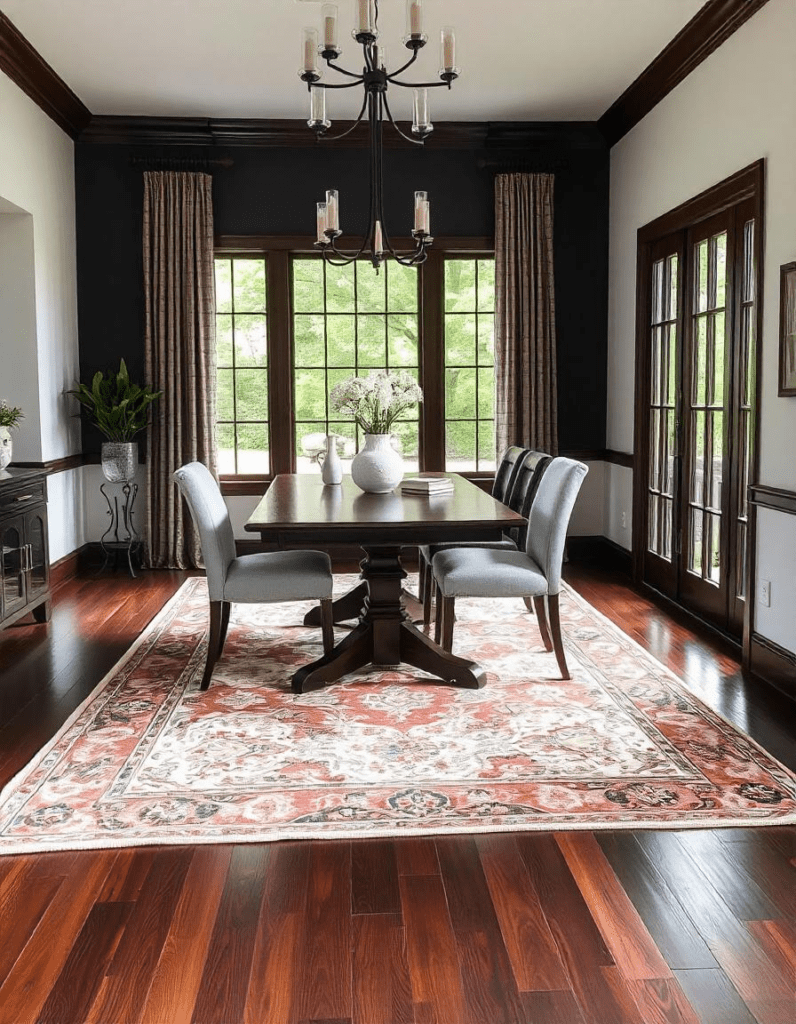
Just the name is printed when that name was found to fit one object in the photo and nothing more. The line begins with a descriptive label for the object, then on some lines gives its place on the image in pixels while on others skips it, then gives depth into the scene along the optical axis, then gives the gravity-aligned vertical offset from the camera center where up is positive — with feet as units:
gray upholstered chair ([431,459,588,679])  13.76 -2.05
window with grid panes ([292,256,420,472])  23.89 +2.19
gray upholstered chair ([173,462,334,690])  13.38 -2.11
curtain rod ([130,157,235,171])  22.68 +5.88
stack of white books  15.52 -1.01
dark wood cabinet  15.76 -2.04
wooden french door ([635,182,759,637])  15.79 +0.19
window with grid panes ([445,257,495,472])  24.00 +1.35
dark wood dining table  12.73 -1.46
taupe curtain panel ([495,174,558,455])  23.22 +2.58
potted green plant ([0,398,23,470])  16.40 -0.17
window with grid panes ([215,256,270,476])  23.72 +1.30
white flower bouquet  14.74 +0.38
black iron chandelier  11.62 +4.29
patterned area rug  9.28 -3.64
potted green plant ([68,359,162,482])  22.03 +0.24
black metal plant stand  23.36 -2.51
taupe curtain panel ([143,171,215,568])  22.75 +1.86
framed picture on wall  13.23 +1.20
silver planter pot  22.21 -0.85
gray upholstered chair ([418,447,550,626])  16.38 -1.26
